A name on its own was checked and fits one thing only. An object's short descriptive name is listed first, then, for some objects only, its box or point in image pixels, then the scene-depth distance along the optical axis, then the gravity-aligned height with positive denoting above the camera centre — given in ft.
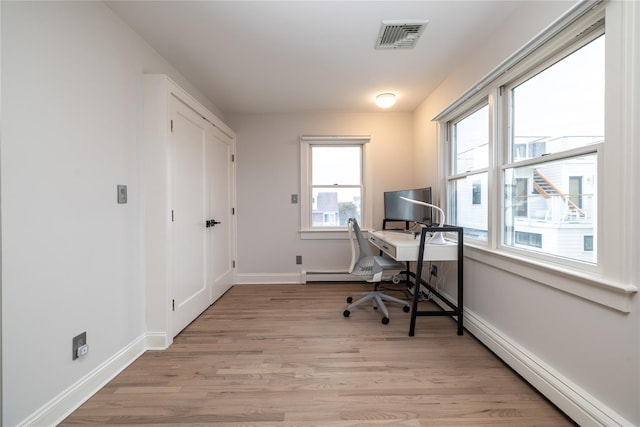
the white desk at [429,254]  7.12 -1.28
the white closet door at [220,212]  9.73 -0.07
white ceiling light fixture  9.73 +4.20
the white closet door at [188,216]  7.18 -0.15
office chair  8.23 -1.93
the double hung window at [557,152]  4.33 +1.08
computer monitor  8.81 +0.05
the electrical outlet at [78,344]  4.67 -2.47
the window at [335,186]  12.15 +1.12
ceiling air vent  6.03 +4.38
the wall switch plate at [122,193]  5.73 +0.40
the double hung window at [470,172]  7.43 +1.12
